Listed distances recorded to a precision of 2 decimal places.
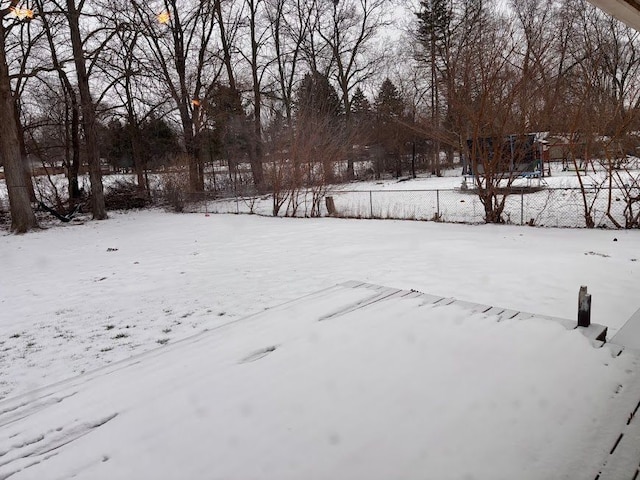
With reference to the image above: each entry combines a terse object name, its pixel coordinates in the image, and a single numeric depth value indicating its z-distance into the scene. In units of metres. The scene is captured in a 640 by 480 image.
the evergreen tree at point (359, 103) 35.50
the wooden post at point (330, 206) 12.44
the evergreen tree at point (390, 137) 28.69
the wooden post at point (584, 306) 2.88
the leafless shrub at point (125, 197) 18.09
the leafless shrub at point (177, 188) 16.17
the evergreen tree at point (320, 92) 24.77
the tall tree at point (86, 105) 13.80
